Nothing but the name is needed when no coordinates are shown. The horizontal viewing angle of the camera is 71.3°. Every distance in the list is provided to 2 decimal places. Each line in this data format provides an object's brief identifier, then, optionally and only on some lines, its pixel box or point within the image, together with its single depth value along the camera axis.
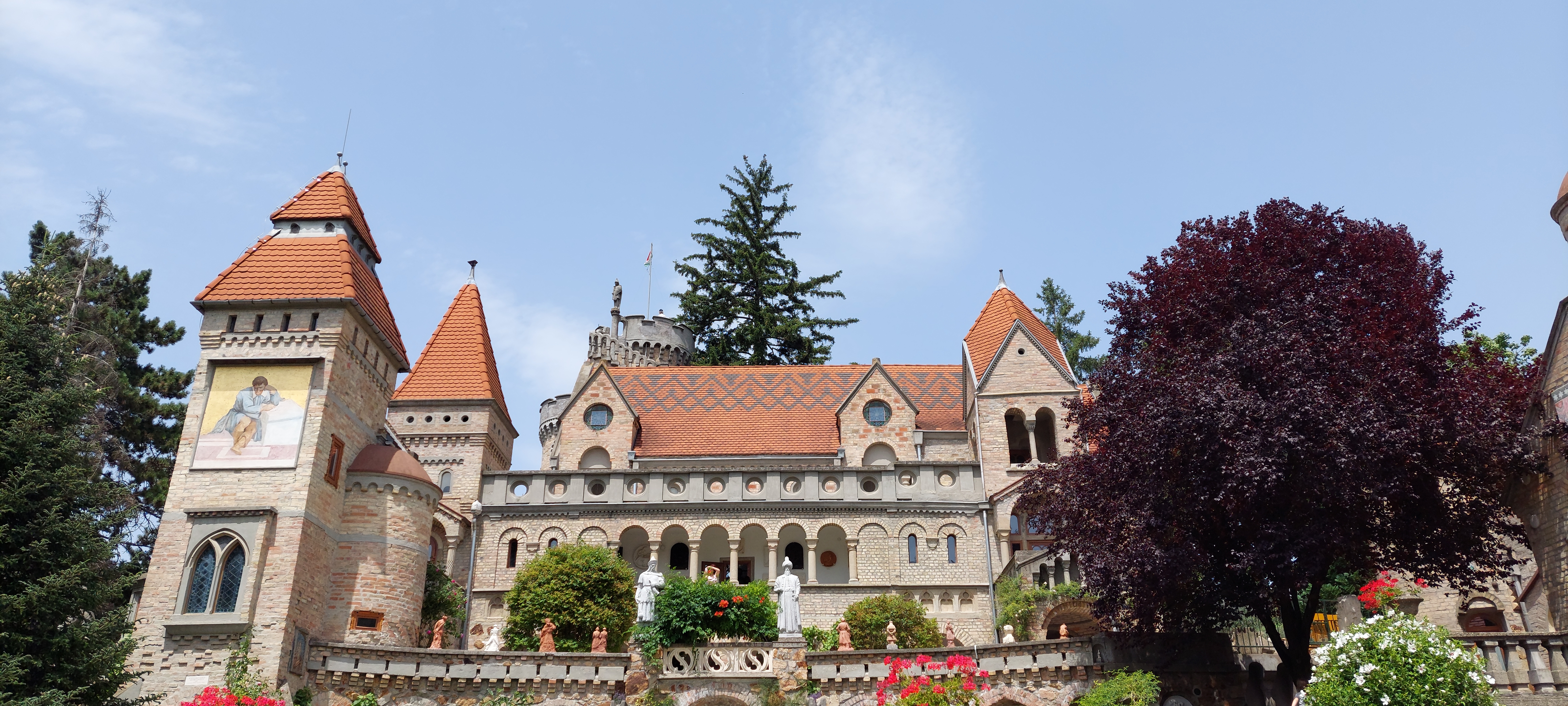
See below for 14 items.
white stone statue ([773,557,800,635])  22.55
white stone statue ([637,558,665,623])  22.48
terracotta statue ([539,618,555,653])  23.83
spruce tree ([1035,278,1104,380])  51.31
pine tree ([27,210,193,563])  34.00
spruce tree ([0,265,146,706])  18.20
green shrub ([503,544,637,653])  25.50
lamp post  29.36
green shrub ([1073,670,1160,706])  19.83
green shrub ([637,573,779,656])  22.31
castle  24.36
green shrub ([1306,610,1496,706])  14.91
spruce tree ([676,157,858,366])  53.78
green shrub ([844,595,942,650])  26.94
